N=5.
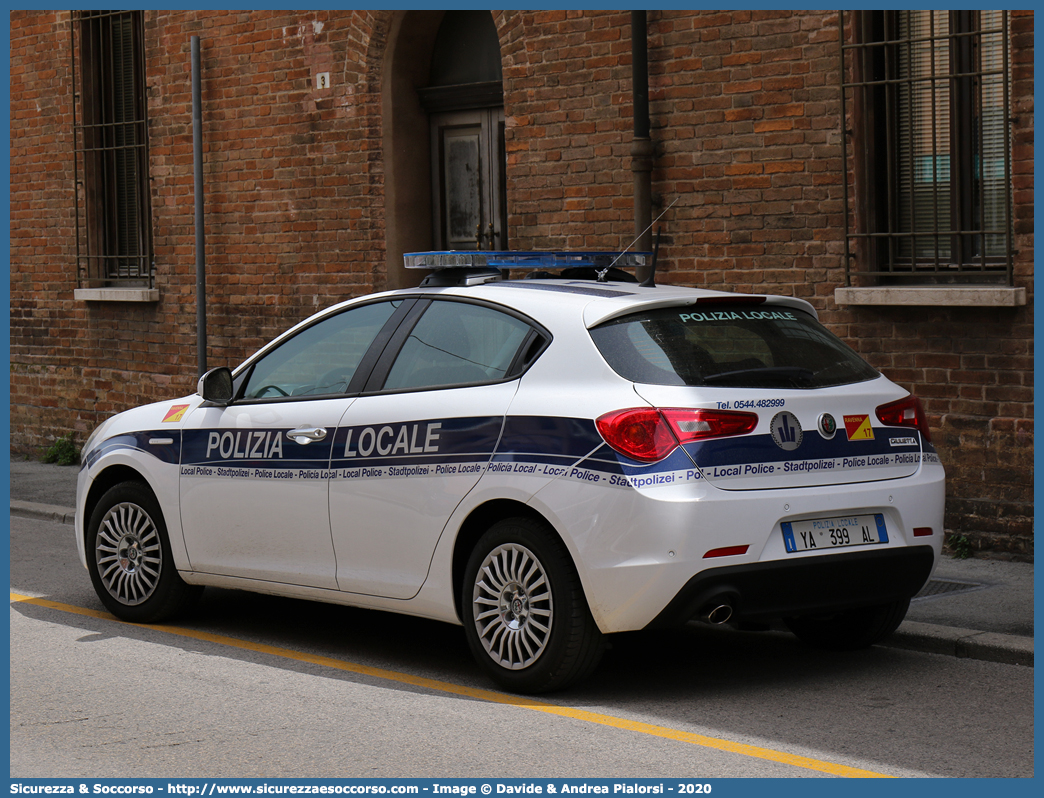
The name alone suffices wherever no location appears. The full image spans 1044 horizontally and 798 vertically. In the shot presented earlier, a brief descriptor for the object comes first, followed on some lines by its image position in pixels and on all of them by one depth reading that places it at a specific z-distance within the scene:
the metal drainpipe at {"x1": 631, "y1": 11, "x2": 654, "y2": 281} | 9.87
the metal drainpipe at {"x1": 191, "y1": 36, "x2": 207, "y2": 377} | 12.70
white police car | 5.34
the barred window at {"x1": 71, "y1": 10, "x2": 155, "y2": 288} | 14.20
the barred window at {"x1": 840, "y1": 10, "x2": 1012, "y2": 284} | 8.66
